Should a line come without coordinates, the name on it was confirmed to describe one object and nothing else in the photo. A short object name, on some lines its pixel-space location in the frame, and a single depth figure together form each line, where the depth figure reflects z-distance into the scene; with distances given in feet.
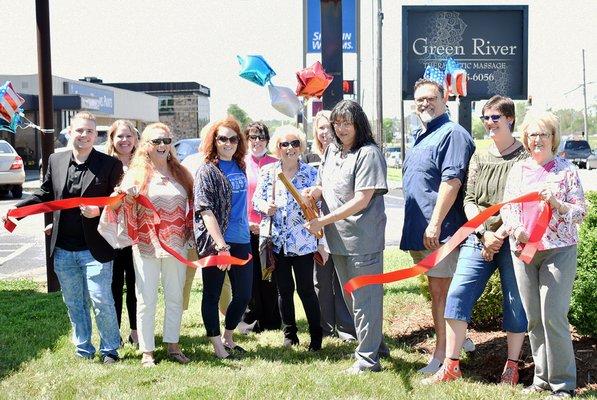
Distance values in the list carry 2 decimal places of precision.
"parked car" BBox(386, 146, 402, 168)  178.17
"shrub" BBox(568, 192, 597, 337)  17.25
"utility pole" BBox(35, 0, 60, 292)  27.94
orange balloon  21.15
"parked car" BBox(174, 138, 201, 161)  71.26
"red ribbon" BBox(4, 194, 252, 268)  17.98
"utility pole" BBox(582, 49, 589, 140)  236.43
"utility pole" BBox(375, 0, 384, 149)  89.27
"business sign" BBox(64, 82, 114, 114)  154.04
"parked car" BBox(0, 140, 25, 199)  73.56
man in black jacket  18.52
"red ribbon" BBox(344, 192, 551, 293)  14.75
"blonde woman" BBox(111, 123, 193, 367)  18.48
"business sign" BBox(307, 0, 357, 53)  41.65
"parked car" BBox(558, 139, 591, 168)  146.30
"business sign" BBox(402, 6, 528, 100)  34.91
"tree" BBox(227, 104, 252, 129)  463.34
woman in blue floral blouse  19.83
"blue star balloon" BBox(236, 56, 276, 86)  22.70
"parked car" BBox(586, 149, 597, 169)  136.36
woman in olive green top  16.11
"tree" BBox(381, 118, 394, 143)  438.16
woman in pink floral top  14.83
